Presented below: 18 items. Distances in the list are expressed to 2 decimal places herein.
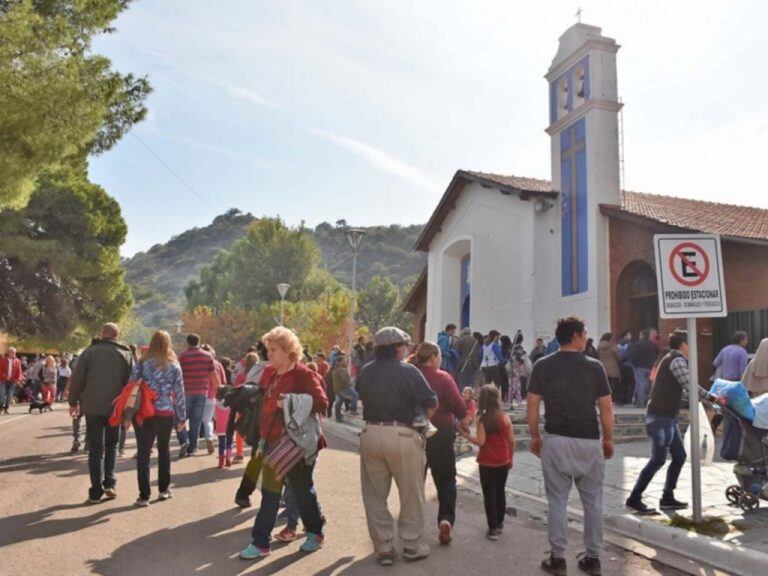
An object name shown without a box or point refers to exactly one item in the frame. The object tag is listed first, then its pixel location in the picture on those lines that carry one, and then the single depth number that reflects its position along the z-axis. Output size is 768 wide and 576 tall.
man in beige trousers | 4.65
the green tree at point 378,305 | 60.75
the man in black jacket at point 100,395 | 6.56
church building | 15.10
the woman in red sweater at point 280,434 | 4.74
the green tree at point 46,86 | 9.65
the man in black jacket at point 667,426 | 6.21
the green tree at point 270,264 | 58.91
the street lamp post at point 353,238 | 21.22
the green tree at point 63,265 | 24.59
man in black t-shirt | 4.50
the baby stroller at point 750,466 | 6.14
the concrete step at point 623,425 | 11.43
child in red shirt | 5.54
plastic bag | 6.28
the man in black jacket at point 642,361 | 14.03
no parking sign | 5.85
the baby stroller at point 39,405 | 18.55
